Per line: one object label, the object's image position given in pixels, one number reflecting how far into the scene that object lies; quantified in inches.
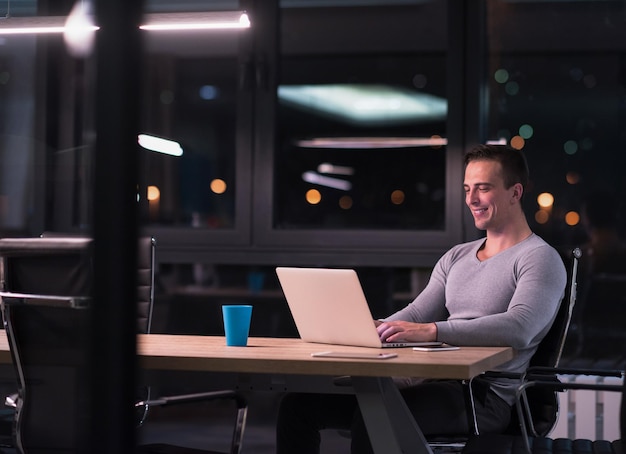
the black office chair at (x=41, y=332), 90.5
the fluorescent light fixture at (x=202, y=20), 149.0
